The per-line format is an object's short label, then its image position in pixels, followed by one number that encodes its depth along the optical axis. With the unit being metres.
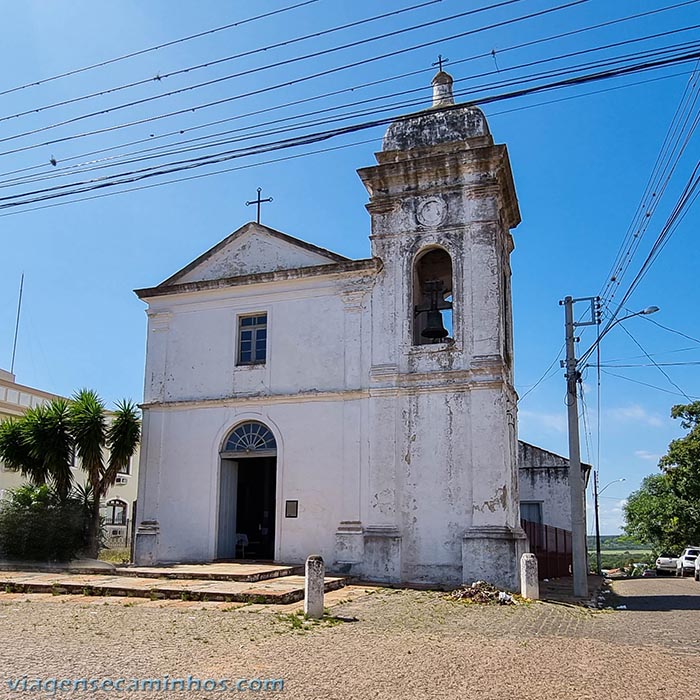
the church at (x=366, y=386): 15.90
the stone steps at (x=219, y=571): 14.38
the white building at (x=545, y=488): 28.19
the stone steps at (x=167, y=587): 12.20
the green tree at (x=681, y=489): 33.69
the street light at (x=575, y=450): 16.06
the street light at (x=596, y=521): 33.05
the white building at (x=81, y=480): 29.19
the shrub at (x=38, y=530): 17.11
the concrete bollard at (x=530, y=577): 14.04
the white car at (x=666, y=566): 37.81
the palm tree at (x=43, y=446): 18.11
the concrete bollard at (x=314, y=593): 10.73
